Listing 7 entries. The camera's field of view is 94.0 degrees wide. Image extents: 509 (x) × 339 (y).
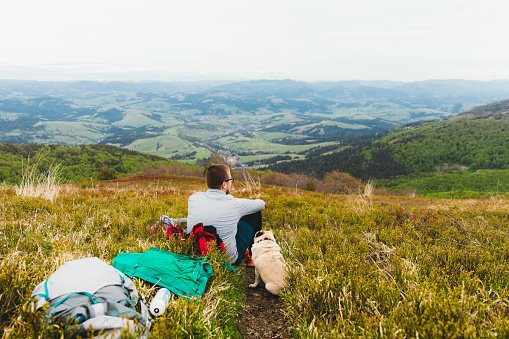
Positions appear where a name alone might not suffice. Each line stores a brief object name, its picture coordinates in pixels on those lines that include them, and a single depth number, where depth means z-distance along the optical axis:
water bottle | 2.72
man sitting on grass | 4.64
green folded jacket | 3.28
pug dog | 3.89
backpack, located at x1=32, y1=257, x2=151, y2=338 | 2.00
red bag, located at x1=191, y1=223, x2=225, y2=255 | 4.31
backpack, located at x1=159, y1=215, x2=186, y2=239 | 5.03
